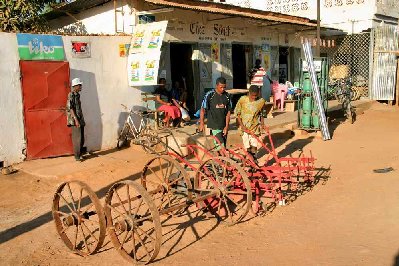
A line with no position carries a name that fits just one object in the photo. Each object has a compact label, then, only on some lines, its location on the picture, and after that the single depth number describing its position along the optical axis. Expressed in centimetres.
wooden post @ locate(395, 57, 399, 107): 1649
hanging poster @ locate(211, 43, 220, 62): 1302
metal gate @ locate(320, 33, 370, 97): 1833
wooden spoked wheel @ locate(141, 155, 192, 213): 551
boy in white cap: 859
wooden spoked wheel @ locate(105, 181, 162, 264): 415
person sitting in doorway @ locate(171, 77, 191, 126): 1111
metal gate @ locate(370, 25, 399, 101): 1641
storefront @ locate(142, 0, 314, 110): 1177
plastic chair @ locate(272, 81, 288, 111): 1461
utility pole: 1407
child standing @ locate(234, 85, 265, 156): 709
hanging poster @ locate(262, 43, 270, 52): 1540
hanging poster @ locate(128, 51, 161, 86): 945
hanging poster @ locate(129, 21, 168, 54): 950
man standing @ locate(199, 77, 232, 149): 714
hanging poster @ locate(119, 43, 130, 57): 1027
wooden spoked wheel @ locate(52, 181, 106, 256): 441
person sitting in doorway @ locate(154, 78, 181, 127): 1030
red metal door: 878
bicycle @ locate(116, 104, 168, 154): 1008
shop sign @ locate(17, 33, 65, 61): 862
